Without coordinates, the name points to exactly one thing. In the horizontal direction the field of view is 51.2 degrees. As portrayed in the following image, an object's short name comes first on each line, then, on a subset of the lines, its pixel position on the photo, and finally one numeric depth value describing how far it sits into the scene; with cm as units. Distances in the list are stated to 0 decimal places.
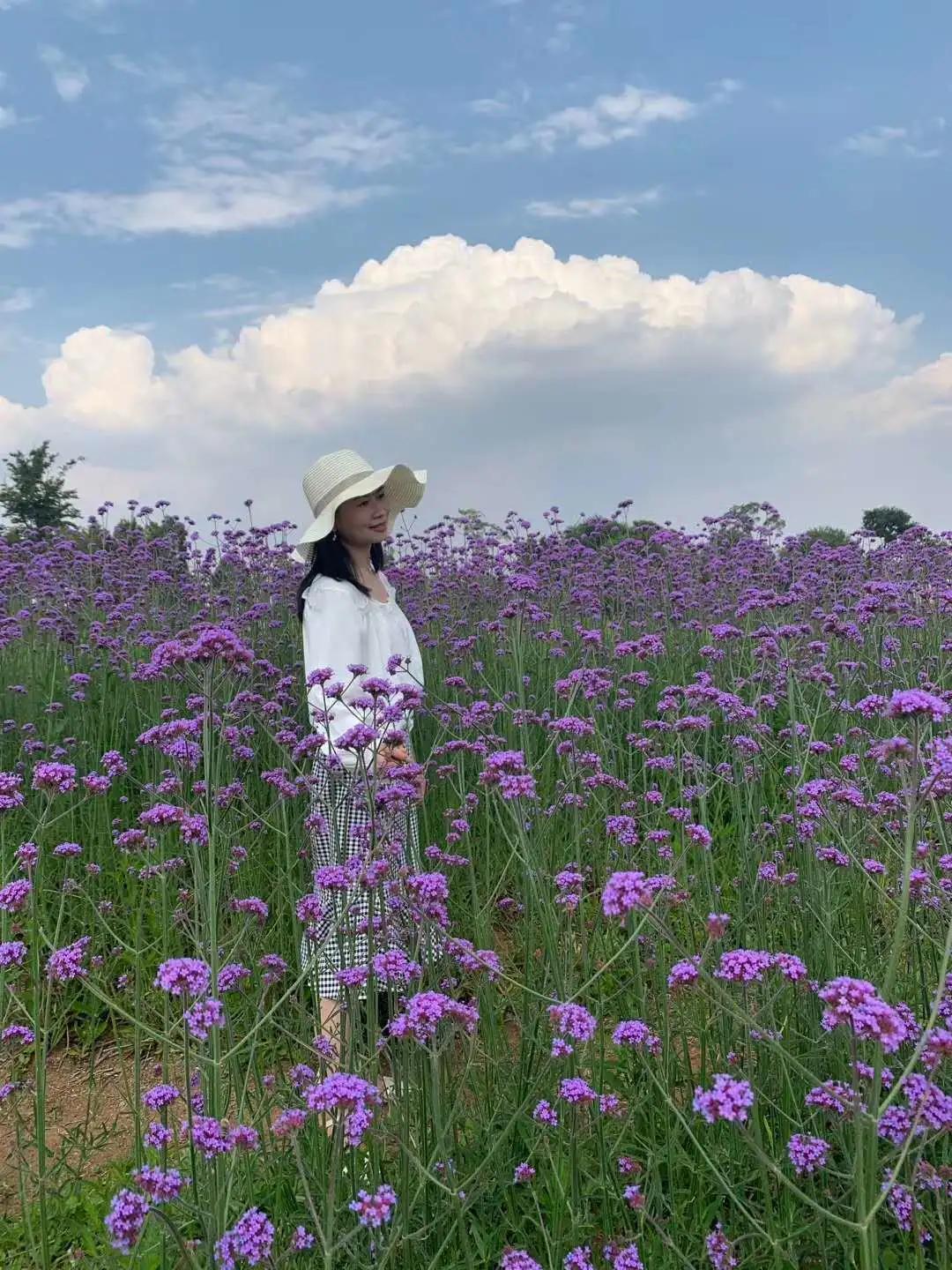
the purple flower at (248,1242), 176
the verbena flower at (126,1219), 171
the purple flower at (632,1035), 228
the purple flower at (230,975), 254
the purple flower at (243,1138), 197
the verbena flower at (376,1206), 171
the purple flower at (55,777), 255
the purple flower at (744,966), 192
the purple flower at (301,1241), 199
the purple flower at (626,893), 178
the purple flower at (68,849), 274
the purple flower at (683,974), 209
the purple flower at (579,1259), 200
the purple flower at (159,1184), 180
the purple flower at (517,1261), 191
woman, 274
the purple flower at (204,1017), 199
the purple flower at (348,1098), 176
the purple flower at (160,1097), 202
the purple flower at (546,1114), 218
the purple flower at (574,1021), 204
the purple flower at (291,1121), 196
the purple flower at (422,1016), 198
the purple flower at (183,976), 196
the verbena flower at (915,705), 188
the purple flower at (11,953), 242
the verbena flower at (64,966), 240
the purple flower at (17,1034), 260
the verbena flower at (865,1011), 162
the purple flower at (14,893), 246
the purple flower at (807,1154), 210
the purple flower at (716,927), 197
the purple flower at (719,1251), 194
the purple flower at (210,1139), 187
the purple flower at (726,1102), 162
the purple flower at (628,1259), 201
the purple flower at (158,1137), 198
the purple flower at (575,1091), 206
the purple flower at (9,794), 275
